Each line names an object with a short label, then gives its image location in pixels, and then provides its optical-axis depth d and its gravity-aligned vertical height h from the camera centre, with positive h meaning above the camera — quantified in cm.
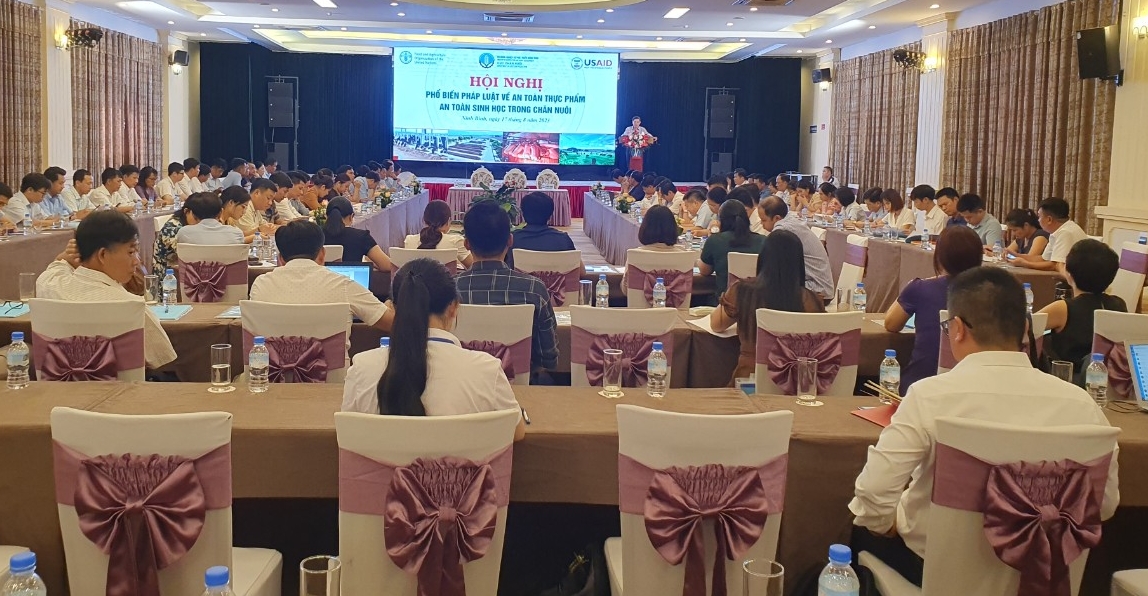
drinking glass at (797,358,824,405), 307 -55
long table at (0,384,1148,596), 260 -72
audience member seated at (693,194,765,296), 636 -32
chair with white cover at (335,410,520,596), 216 -65
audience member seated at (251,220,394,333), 405 -38
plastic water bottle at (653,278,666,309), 558 -54
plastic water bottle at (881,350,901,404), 330 -56
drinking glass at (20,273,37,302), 465 -50
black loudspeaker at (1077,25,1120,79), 859 +122
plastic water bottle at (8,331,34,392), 298 -54
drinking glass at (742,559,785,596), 178 -68
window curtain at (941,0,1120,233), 934 +84
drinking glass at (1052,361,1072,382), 321 -53
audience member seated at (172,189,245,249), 608 -28
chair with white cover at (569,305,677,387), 389 -55
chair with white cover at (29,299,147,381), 353 -56
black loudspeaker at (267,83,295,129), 1827 +132
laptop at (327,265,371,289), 498 -43
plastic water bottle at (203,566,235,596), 152 -59
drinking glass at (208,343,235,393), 303 -55
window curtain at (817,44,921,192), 1362 +103
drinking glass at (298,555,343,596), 171 -67
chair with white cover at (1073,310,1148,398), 349 -48
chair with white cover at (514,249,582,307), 581 -46
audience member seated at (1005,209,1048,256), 713 -23
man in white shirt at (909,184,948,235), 941 -8
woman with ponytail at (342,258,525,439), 240 -44
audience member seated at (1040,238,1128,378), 390 -40
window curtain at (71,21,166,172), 1318 +101
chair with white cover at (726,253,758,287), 610 -43
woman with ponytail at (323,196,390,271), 650 -36
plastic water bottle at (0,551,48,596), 156 -61
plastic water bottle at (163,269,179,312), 501 -53
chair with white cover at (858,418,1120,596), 209 -61
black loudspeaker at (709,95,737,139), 1911 +138
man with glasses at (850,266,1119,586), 220 -44
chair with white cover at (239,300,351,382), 373 -55
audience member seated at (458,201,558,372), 389 -36
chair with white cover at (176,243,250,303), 557 -50
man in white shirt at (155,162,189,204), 1200 -6
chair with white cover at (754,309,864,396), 378 -56
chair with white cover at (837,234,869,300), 654 -46
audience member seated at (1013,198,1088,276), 665 -25
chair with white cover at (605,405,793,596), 219 -62
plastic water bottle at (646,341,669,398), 308 -56
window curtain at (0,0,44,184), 1124 +94
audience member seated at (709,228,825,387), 396 -38
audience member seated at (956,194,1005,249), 814 -17
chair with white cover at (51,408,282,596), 216 -65
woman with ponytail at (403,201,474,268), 670 -29
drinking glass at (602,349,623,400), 311 -55
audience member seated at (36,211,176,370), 359 -32
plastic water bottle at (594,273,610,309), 573 -58
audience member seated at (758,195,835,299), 605 -41
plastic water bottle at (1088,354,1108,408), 314 -55
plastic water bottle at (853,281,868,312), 518 -52
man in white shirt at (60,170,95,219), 973 -17
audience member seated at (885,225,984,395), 386 -39
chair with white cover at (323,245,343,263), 625 -43
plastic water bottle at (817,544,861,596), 167 -63
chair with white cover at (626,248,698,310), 600 -49
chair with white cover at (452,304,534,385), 374 -53
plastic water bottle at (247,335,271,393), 304 -55
